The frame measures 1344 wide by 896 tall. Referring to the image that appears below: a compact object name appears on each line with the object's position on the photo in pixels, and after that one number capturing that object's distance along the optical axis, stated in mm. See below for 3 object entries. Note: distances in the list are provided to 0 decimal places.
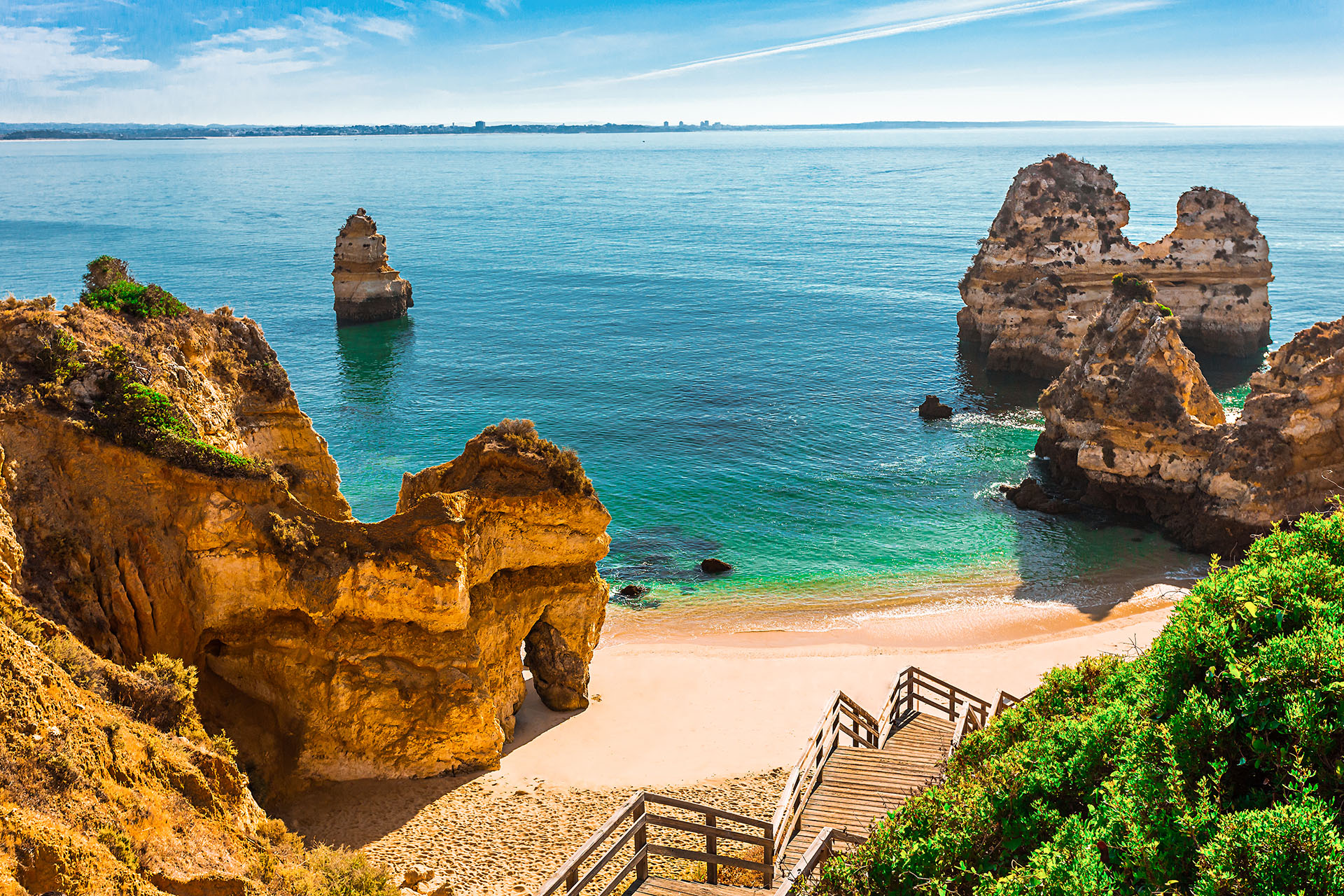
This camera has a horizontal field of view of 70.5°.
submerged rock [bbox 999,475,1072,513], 45875
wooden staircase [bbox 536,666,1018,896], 14562
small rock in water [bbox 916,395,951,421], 61438
